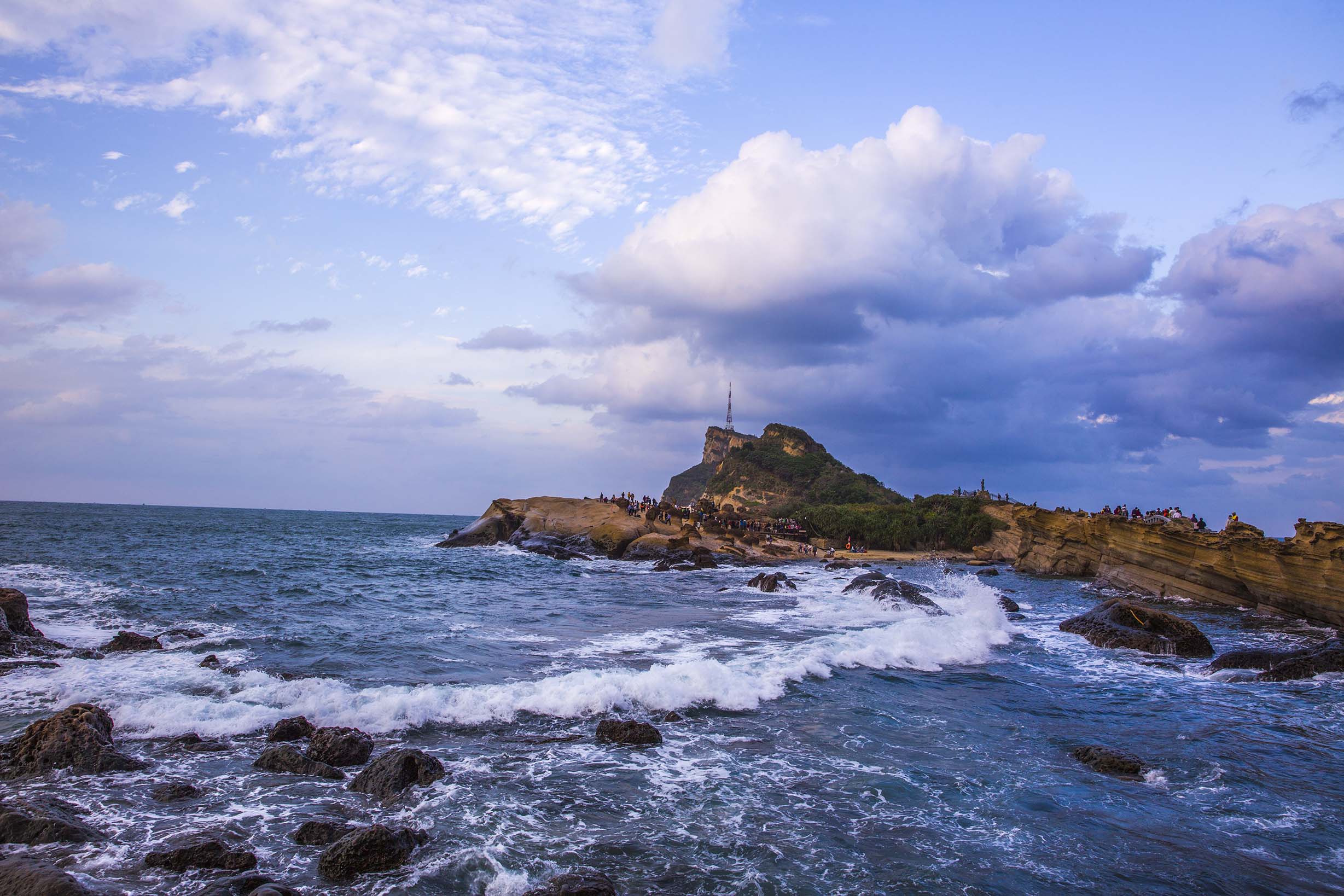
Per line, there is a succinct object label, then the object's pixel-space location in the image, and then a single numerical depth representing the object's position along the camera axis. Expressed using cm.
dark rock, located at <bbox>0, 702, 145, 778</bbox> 949
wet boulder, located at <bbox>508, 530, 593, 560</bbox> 5209
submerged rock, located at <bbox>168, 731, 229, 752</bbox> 1082
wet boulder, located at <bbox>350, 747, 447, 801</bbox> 939
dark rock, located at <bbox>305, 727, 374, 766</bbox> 1043
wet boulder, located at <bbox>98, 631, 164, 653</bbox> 1677
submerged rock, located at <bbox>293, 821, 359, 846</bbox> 792
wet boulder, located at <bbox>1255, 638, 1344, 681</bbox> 1741
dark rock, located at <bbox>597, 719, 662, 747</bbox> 1191
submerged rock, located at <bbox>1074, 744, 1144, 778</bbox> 1090
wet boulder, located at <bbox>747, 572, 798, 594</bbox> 3628
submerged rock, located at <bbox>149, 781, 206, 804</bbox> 895
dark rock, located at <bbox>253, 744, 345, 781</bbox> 999
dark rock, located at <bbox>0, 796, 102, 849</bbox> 758
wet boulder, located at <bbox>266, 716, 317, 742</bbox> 1130
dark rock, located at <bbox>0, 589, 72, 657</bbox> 1566
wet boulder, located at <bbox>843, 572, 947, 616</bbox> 2936
